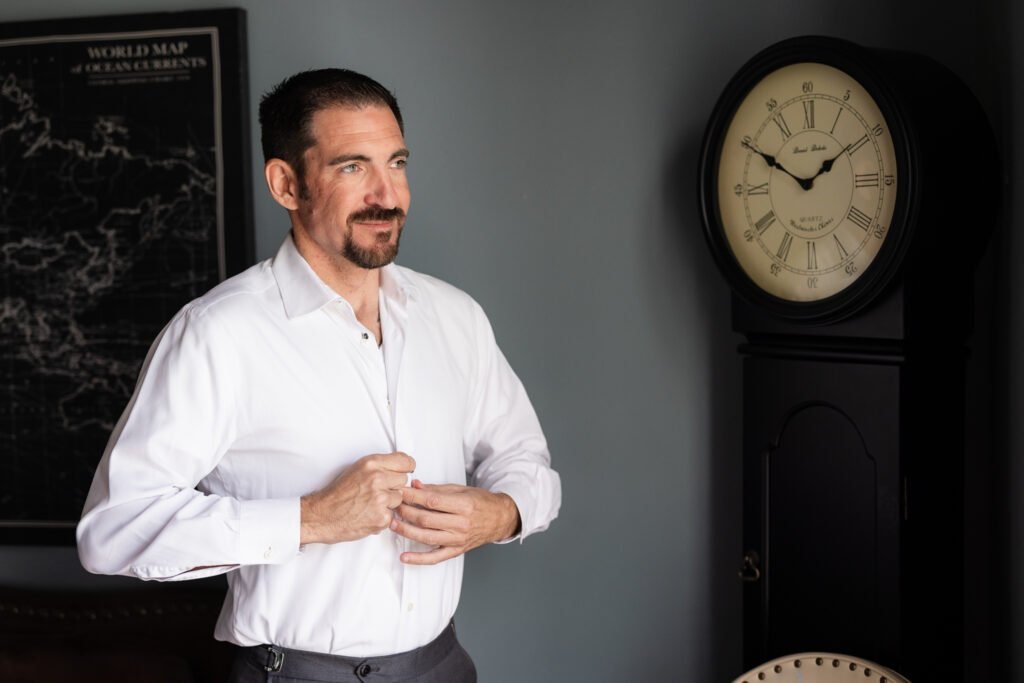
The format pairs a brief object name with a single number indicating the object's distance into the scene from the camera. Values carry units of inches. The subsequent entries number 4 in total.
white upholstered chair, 62.0
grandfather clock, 62.9
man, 58.8
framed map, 89.5
